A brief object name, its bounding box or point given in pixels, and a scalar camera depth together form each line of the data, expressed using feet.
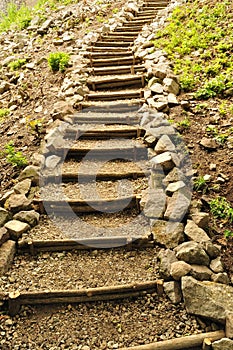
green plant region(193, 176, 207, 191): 18.35
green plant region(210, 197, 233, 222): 17.12
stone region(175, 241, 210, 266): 15.24
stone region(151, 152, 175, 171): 19.25
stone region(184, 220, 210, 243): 16.01
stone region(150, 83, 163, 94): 24.94
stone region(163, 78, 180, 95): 24.81
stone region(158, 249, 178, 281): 15.30
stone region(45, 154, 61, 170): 20.81
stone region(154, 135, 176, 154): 20.24
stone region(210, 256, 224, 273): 15.16
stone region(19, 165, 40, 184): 19.94
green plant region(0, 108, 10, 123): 27.50
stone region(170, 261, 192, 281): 14.83
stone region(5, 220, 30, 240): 17.19
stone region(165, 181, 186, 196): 17.89
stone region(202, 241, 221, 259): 15.60
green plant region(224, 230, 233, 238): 16.51
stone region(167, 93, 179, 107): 23.63
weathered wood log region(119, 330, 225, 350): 13.23
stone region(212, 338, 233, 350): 12.67
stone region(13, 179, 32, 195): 19.13
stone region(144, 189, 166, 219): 17.70
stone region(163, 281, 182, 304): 14.66
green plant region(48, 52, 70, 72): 30.33
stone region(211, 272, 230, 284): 14.74
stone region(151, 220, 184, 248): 16.37
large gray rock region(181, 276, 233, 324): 13.58
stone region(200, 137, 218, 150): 20.22
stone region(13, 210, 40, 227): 17.94
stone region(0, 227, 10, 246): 16.71
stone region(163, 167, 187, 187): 18.56
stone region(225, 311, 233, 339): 13.05
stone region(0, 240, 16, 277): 16.01
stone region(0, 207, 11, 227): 17.55
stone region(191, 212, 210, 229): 16.61
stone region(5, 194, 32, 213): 18.31
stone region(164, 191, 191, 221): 17.03
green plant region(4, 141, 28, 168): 20.88
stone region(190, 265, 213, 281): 14.80
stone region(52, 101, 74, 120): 23.95
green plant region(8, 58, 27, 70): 34.47
